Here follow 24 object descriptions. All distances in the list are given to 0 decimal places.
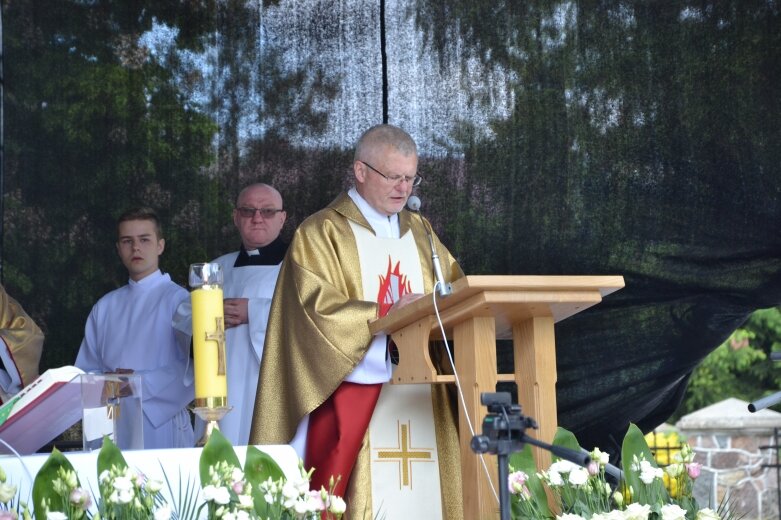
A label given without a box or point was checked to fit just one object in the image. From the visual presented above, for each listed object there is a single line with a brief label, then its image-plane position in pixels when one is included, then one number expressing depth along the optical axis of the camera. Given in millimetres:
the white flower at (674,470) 6750
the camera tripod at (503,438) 4848
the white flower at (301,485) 5117
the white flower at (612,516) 5974
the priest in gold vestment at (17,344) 10312
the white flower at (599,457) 6328
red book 5383
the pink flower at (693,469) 6711
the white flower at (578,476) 6316
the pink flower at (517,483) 6484
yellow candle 6004
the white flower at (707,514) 6316
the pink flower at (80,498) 4820
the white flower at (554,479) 6461
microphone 6809
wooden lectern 6754
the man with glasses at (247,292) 12703
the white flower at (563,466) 6492
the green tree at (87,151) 13492
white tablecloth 5289
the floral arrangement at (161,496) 4906
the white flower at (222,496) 4949
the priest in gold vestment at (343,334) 8258
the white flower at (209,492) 4954
